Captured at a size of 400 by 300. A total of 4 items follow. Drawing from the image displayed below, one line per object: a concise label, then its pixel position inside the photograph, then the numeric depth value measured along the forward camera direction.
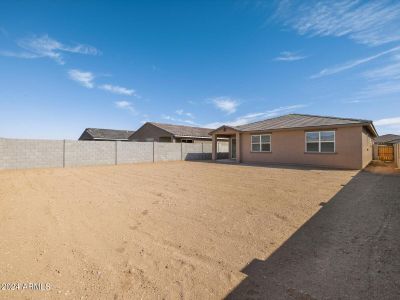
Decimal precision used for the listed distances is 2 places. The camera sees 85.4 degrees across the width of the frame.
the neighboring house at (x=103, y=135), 31.17
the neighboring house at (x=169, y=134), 26.01
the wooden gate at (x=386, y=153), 22.65
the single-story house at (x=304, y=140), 13.77
